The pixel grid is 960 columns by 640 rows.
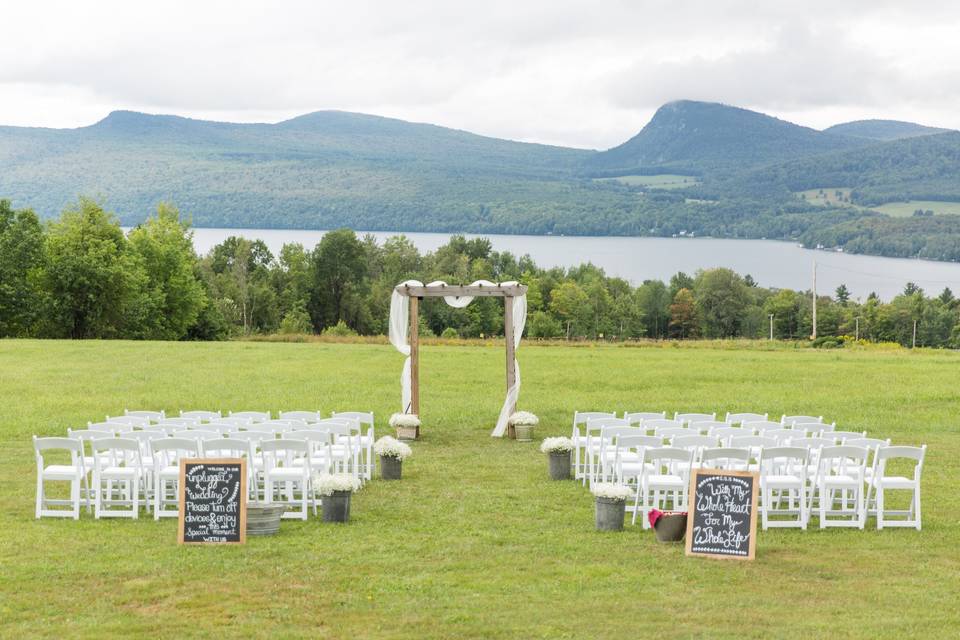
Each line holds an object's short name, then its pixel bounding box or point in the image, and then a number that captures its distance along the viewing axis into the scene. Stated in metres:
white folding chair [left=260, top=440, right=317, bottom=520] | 12.17
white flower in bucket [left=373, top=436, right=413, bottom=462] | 15.27
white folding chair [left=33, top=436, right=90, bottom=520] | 11.91
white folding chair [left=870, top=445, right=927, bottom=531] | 11.66
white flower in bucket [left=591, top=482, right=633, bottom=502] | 11.49
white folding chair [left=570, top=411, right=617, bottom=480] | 15.33
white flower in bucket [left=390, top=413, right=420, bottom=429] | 19.81
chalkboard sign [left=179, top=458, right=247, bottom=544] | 10.91
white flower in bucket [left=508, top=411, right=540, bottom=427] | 19.98
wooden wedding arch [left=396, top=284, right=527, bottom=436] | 20.61
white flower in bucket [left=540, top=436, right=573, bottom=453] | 15.27
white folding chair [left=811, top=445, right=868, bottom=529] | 11.71
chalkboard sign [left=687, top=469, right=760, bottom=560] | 10.47
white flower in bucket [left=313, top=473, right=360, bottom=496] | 11.88
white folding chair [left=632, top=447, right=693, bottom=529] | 11.70
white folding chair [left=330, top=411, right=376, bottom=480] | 15.22
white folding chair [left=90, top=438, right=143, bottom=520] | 11.95
